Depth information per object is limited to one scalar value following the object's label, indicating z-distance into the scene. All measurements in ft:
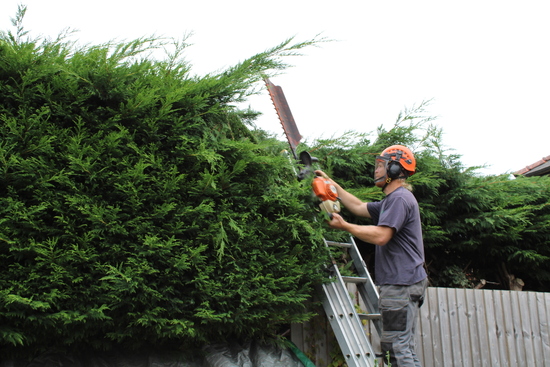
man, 11.63
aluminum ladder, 12.22
